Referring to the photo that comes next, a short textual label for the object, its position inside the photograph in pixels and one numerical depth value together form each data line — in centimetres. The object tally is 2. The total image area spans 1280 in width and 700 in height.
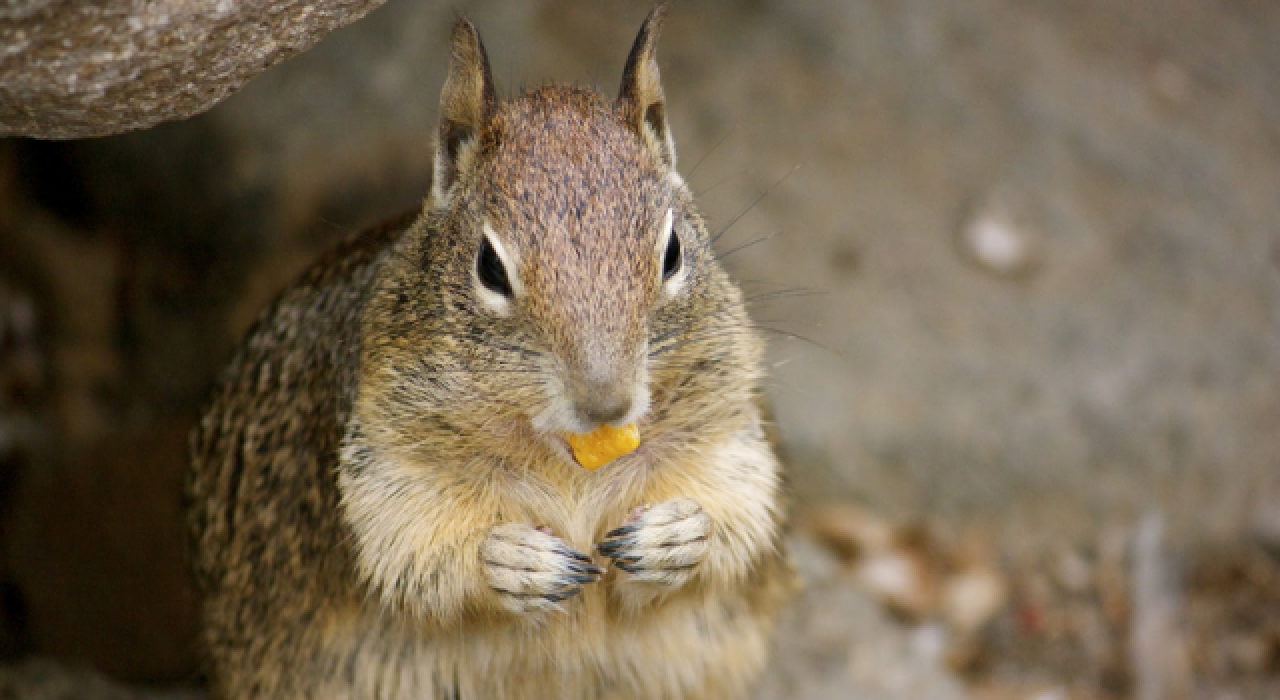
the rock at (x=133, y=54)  408
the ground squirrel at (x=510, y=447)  447
